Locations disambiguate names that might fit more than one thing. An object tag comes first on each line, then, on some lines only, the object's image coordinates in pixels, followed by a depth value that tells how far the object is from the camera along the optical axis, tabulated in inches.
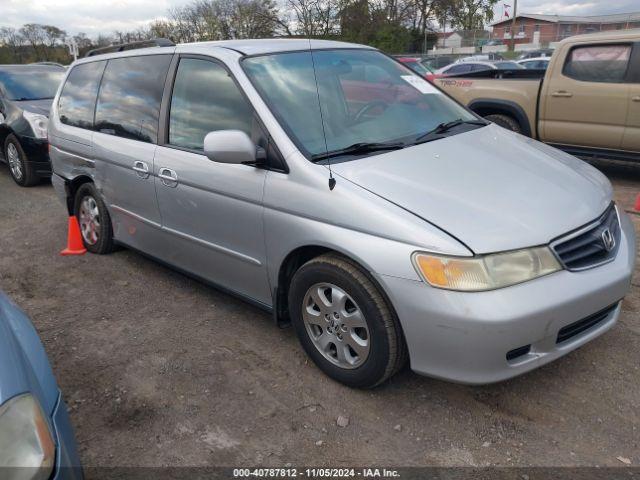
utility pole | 1798.7
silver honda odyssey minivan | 95.8
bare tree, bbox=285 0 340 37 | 1775.3
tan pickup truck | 254.4
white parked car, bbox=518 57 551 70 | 699.1
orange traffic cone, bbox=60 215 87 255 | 203.9
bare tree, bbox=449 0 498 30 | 2052.2
